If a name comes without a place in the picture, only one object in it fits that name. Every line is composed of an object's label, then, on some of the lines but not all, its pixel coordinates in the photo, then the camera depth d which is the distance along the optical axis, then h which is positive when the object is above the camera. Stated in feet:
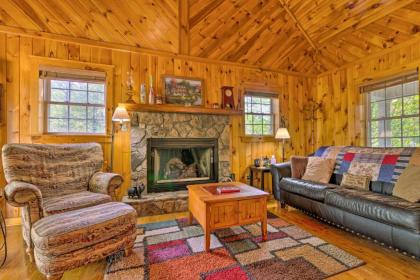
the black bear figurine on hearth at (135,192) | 10.48 -2.43
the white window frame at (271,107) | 14.05 +2.26
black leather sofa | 6.02 -2.29
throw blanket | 8.22 -0.84
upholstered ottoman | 5.08 -2.35
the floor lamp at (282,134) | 13.15 +0.38
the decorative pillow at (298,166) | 10.80 -1.26
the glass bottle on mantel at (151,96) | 11.40 +2.31
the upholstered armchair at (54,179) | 6.14 -1.28
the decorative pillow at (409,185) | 6.88 -1.47
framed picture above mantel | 12.06 +2.81
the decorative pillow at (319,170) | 10.16 -1.39
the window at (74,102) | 10.32 +1.89
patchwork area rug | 5.74 -3.42
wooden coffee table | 6.82 -2.23
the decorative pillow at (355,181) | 8.73 -1.67
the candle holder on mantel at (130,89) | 11.01 +2.59
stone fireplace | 11.31 -0.47
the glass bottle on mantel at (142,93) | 11.37 +2.43
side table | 12.47 -1.73
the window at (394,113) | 11.03 +1.48
